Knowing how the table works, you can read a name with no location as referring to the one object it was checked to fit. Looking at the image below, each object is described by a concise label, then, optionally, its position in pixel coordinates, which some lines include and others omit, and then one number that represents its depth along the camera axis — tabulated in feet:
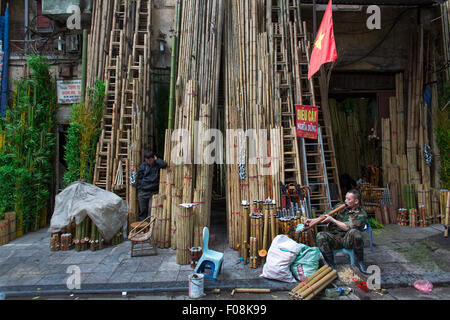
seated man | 13.67
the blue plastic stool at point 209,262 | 13.18
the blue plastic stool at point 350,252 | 13.97
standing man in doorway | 19.74
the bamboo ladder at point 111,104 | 21.02
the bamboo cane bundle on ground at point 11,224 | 19.35
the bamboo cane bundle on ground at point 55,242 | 17.29
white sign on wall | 23.84
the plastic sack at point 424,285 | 12.42
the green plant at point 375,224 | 21.31
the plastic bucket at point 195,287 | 11.93
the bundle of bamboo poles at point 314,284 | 11.61
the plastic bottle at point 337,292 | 11.89
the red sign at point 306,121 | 19.51
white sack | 12.94
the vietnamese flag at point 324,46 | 14.92
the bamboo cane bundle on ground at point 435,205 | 21.95
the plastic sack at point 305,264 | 13.01
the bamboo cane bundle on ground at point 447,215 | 19.02
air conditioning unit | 23.56
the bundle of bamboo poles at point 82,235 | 17.21
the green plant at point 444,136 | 22.27
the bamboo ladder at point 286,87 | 19.16
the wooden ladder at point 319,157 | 20.03
